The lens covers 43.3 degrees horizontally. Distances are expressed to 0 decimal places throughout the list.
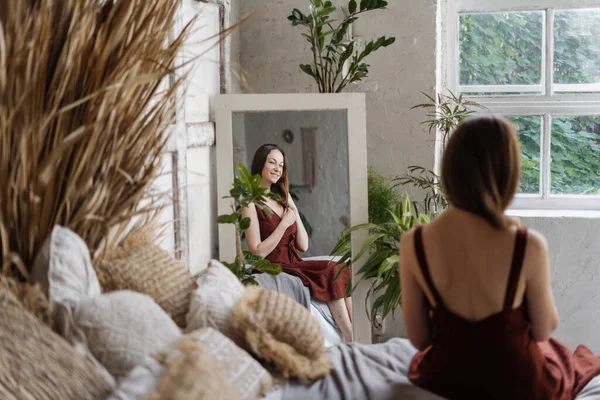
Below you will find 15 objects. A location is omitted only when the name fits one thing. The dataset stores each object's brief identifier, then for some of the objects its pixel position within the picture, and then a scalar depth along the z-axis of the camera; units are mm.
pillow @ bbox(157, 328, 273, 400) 1852
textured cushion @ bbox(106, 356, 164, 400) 1669
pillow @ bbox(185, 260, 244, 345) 2148
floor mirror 3736
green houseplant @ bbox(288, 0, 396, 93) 3689
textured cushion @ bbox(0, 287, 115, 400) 1616
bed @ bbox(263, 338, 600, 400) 2064
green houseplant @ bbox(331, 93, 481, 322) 3600
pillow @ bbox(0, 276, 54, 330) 1845
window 4184
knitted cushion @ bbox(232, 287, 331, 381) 2107
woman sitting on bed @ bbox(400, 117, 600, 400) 1939
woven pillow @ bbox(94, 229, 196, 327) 2172
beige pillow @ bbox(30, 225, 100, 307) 1909
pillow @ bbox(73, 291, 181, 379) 1836
